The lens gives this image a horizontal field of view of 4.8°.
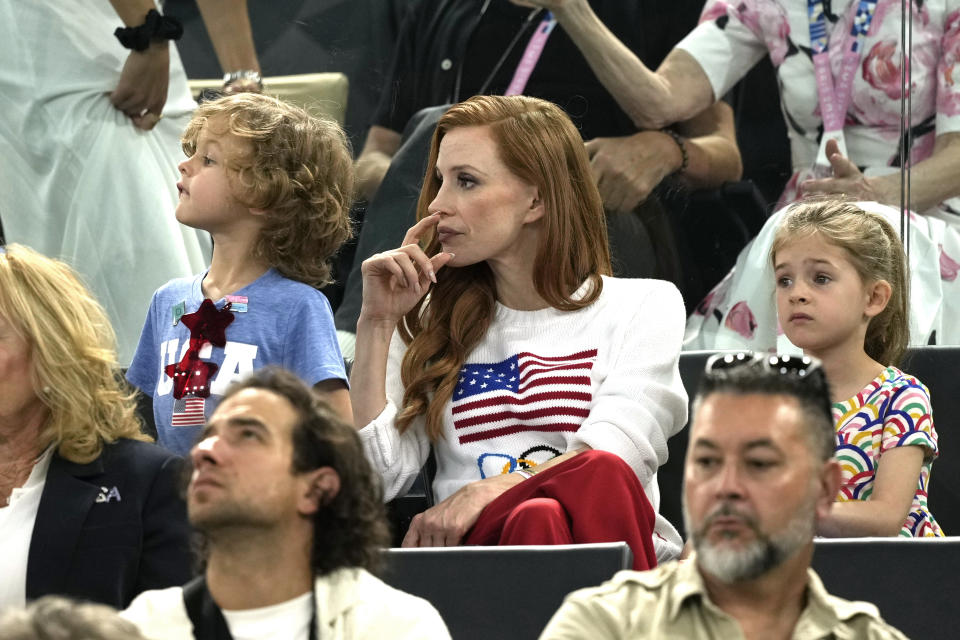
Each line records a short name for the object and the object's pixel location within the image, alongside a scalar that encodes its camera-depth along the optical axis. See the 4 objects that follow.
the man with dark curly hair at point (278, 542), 17.46
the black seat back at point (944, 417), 18.60
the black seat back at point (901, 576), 17.75
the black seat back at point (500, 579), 17.71
